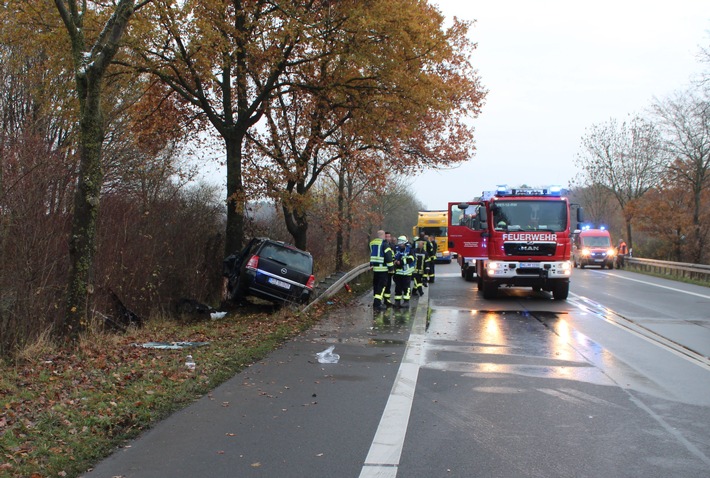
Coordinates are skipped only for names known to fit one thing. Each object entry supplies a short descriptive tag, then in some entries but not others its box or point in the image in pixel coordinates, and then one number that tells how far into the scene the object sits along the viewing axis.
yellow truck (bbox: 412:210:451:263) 43.44
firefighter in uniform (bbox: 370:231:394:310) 15.26
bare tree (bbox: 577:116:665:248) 50.53
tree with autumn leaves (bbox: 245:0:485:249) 15.20
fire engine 17.11
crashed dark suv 14.44
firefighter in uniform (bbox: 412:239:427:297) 18.92
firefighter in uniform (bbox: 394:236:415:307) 15.48
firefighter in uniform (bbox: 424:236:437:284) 22.04
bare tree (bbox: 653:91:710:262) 37.56
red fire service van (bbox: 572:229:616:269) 38.88
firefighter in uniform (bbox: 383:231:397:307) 15.52
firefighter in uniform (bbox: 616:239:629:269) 40.44
